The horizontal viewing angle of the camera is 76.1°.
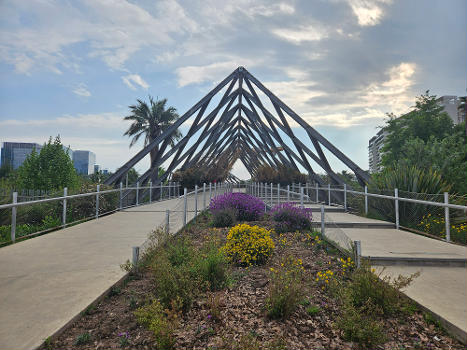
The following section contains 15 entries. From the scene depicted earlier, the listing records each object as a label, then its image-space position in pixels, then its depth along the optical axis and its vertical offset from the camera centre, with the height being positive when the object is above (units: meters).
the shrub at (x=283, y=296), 3.46 -1.30
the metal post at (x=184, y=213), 8.99 -0.86
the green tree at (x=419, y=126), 24.00 +5.18
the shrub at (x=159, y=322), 2.82 -1.41
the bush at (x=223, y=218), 9.48 -1.04
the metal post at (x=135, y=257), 4.77 -1.19
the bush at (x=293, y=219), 8.26 -0.93
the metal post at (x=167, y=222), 6.82 -0.89
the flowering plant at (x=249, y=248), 5.48 -1.17
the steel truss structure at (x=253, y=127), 19.98 +4.29
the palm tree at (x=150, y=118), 35.66 +7.90
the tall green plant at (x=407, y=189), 8.78 +0.00
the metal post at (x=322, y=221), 7.35 -0.86
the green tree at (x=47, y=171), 25.44 +1.02
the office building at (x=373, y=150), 153.62 +21.99
